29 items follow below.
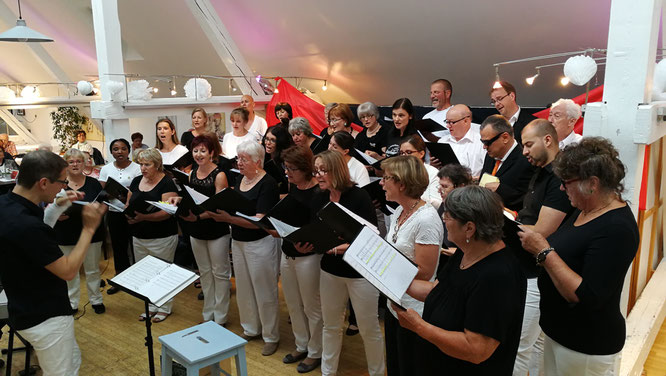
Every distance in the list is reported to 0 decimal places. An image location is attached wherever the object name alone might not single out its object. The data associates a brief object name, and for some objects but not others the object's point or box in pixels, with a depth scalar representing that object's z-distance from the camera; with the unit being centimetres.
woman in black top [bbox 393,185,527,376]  174
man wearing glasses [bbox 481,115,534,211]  319
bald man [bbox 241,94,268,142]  605
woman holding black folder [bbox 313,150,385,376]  309
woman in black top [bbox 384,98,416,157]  442
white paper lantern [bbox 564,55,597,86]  399
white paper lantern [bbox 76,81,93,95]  870
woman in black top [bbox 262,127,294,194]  454
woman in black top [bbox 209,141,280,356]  370
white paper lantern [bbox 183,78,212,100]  738
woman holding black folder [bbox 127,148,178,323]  430
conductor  250
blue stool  258
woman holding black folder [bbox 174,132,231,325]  407
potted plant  1334
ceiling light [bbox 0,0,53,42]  523
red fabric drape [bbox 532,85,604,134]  497
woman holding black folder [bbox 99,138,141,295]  495
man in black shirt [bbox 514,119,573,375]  249
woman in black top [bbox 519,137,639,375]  196
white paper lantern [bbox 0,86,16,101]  968
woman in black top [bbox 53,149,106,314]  439
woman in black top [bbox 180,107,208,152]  579
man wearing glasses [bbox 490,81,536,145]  443
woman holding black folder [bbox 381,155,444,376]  238
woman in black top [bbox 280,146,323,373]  338
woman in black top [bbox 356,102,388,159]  481
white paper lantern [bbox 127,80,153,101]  665
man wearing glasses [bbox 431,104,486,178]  396
